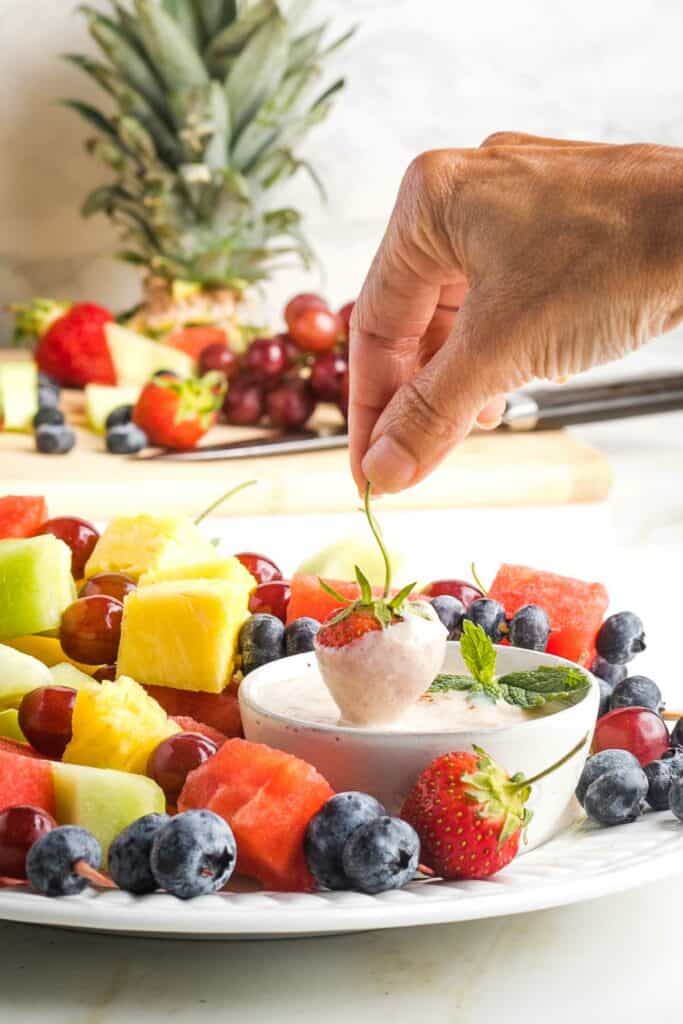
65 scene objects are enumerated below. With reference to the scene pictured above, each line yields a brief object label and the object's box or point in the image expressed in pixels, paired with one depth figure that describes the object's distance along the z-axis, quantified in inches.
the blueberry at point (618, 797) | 22.7
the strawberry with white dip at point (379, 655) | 22.2
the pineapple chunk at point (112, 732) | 22.9
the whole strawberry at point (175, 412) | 47.1
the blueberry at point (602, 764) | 23.1
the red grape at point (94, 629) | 25.0
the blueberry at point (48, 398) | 49.5
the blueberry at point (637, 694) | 25.6
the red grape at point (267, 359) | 52.2
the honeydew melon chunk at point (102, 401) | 49.6
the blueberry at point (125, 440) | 46.1
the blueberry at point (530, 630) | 25.8
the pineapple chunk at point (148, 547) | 26.7
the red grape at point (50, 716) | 23.3
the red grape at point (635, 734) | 24.0
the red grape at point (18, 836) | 21.0
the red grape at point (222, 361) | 53.5
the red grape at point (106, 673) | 25.3
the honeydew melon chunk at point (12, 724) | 24.1
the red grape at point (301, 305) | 53.0
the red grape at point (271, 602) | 26.3
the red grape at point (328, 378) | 51.2
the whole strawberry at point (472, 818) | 21.0
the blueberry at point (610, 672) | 26.8
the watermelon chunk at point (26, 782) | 22.0
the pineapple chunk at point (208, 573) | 25.8
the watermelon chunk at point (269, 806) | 21.2
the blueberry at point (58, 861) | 20.4
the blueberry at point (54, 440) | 45.8
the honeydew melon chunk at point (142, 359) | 54.8
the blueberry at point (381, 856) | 20.6
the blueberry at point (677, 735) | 24.5
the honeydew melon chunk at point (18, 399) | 49.5
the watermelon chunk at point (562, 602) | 26.6
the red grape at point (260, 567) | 28.1
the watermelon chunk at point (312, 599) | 26.0
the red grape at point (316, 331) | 52.9
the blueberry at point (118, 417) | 47.9
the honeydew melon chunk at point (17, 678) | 24.2
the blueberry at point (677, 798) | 22.2
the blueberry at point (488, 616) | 26.1
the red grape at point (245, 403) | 51.3
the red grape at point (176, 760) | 22.5
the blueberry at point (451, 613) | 26.2
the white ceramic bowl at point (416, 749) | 22.0
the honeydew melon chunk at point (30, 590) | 25.4
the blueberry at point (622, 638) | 26.5
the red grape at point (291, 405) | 50.3
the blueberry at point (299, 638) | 25.1
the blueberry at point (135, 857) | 20.5
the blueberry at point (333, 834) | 20.9
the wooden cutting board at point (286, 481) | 42.0
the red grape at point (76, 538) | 28.0
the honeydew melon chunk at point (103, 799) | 21.7
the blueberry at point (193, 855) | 20.3
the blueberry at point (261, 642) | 24.8
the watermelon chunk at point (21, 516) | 28.1
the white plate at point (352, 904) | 19.8
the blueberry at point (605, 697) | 25.9
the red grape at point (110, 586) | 26.0
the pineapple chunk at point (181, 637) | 24.3
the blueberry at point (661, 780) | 23.0
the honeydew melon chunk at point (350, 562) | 27.5
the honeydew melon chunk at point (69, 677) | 25.1
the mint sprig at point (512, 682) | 23.2
